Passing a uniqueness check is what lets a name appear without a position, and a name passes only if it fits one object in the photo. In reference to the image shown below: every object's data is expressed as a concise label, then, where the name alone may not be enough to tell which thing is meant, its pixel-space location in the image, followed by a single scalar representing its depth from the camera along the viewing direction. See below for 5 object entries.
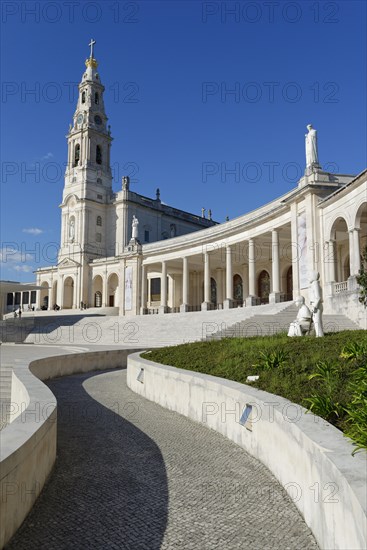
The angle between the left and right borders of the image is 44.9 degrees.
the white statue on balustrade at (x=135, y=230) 57.50
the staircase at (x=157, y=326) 24.69
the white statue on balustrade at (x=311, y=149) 31.39
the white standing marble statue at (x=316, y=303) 13.94
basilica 29.66
